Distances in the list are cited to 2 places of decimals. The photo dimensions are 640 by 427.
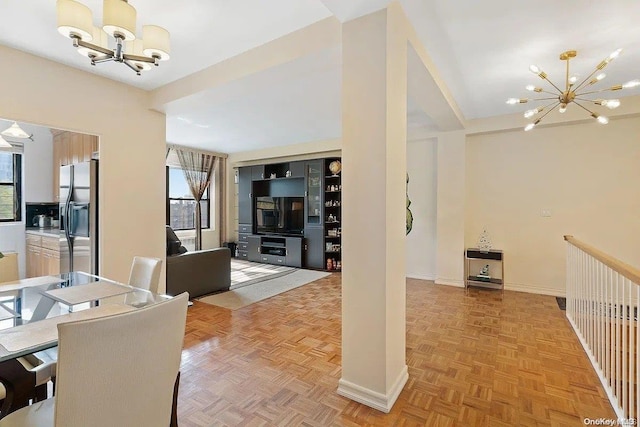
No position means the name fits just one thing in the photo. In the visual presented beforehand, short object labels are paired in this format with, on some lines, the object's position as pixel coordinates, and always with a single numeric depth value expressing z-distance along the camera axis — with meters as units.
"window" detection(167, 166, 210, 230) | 6.45
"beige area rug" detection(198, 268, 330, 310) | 3.84
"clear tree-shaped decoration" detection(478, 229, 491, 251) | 4.67
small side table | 4.46
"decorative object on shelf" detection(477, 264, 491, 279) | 4.66
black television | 6.55
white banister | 1.71
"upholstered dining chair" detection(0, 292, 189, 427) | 0.85
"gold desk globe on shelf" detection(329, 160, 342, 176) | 5.89
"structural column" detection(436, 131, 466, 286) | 4.66
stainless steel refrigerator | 3.16
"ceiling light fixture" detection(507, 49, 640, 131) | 2.49
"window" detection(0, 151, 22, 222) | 4.55
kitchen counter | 4.09
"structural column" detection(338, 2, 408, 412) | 1.81
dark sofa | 3.71
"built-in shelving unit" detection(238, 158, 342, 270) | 6.04
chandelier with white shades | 1.57
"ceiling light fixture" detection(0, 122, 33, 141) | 3.13
